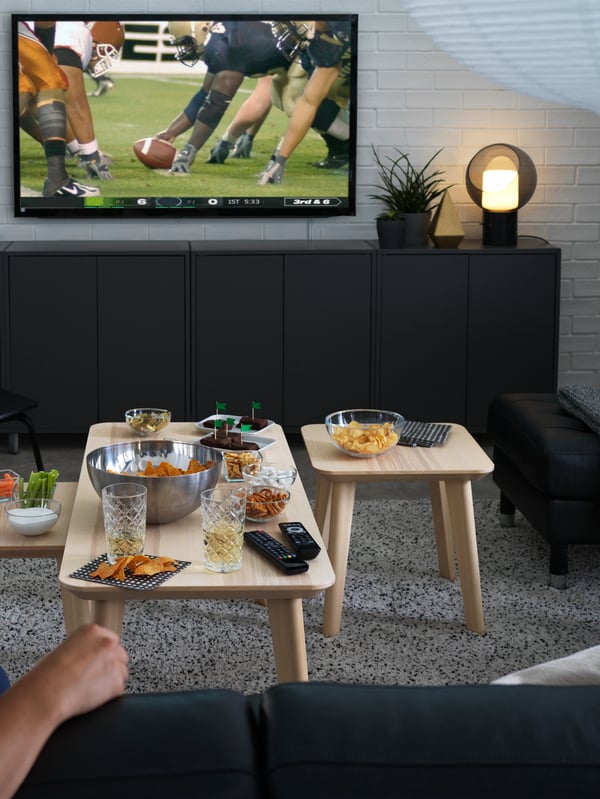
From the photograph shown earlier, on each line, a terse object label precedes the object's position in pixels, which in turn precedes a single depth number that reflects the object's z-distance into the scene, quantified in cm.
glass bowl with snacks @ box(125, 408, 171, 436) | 343
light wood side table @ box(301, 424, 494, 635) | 315
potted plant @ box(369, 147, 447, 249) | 525
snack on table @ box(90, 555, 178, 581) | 235
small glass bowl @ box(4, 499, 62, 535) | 274
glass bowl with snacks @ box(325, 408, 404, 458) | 324
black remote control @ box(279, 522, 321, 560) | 246
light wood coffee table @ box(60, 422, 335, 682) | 233
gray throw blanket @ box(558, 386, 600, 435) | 367
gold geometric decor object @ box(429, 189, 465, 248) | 529
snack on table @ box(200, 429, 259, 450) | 320
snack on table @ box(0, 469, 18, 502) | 300
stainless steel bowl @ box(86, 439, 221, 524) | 260
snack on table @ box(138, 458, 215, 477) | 270
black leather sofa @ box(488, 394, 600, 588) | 353
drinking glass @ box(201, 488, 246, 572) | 239
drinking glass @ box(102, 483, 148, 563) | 242
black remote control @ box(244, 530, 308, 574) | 239
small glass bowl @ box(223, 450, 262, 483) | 298
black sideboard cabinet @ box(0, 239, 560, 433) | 514
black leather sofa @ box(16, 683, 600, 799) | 109
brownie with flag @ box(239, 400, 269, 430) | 349
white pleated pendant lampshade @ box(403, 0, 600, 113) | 92
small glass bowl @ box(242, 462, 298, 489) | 291
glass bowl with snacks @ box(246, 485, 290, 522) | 272
